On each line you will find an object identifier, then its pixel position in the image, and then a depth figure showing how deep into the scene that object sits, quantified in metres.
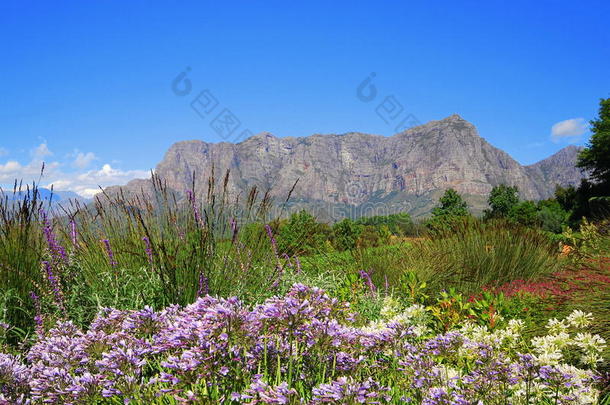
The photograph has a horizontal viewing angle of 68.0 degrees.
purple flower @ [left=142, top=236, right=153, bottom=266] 4.59
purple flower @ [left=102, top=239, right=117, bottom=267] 4.74
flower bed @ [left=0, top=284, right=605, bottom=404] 1.76
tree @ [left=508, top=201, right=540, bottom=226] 33.03
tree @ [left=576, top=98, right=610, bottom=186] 36.82
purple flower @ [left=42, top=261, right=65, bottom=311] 4.22
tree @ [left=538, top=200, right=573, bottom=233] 29.48
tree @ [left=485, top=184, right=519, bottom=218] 50.91
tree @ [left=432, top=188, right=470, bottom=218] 30.80
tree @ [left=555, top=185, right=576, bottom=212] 41.25
